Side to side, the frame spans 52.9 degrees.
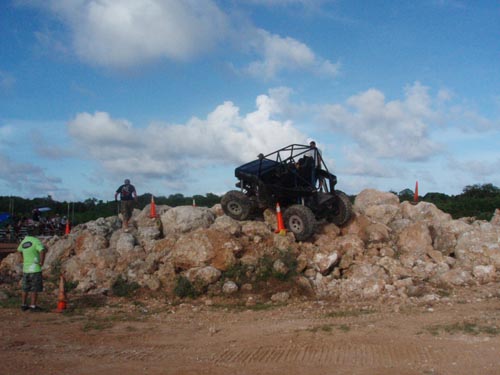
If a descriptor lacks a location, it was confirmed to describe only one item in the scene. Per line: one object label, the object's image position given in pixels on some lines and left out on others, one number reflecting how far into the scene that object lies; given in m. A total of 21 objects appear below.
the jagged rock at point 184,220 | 12.95
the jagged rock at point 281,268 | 10.24
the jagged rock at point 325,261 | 10.68
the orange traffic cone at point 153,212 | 13.97
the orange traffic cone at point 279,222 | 11.71
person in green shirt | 9.21
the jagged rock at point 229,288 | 9.86
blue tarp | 24.02
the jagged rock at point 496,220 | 14.85
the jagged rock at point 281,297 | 9.50
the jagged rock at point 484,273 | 10.36
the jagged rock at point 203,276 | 9.98
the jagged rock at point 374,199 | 15.69
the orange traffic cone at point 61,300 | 9.17
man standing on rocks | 13.86
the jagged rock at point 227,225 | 11.58
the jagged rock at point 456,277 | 10.12
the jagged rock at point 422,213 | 14.23
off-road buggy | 12.27
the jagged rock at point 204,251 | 10.54
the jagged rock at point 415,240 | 11.88
